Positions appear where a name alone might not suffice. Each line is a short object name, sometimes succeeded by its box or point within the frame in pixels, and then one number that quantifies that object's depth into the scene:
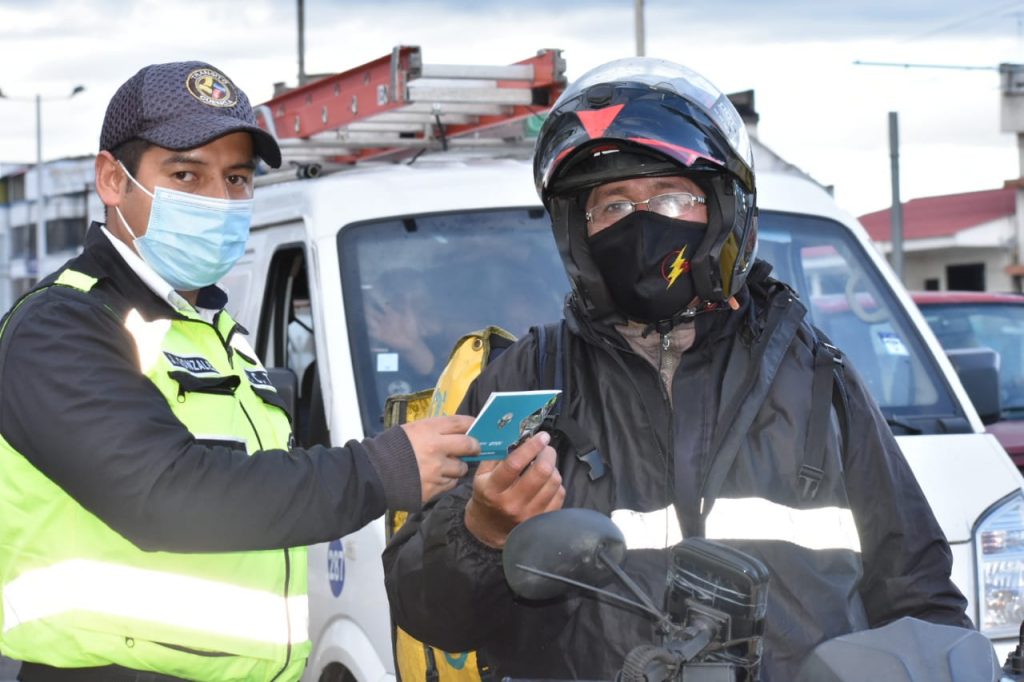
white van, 4.31
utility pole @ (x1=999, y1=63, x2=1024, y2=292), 33.06
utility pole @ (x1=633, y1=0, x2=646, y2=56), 25.34
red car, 9.15
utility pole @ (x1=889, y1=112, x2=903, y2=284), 24.86
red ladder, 6.59
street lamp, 49.41
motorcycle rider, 2.61
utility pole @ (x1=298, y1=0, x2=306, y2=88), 40.29
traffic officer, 2.56
